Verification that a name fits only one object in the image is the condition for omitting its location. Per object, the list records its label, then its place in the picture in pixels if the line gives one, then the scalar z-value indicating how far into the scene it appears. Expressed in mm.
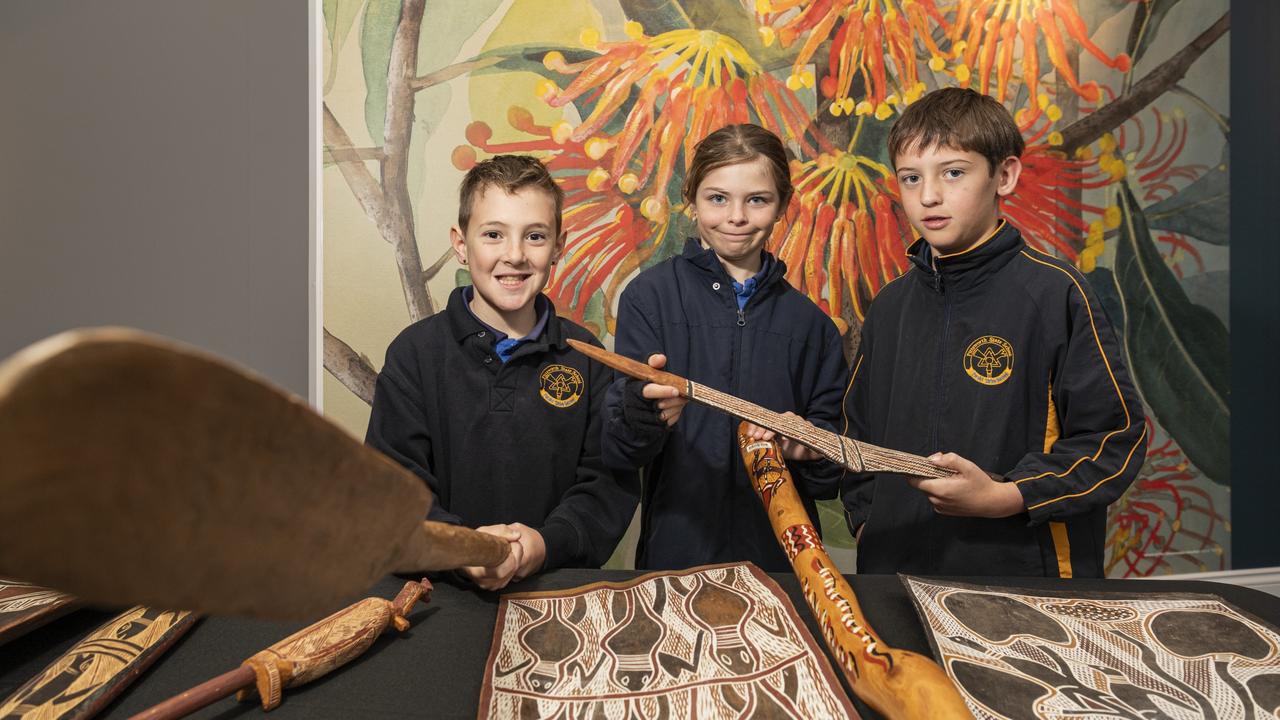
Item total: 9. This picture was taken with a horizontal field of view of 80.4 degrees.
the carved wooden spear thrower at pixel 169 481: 351
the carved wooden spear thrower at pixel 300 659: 775
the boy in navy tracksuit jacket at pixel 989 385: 1423
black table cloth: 825
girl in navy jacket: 1724
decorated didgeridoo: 748
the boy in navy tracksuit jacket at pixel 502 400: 1565
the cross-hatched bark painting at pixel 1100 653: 808
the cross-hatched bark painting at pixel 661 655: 808
